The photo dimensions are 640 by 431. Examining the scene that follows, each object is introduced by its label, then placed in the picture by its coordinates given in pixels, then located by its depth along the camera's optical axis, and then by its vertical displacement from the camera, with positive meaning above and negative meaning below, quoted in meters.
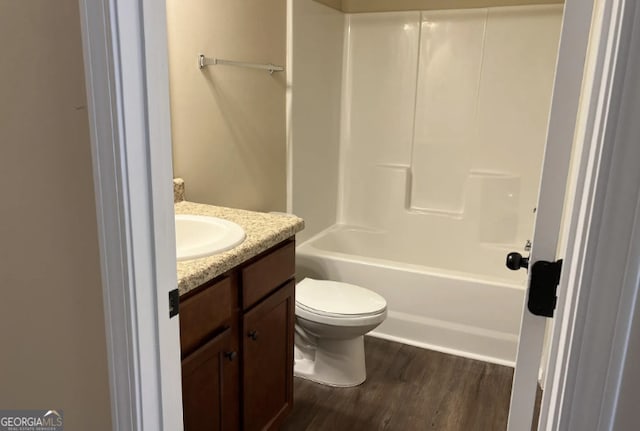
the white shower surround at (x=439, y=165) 2.62 -0.30
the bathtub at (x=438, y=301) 2.49 -0.95
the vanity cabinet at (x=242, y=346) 1.25 -0.69
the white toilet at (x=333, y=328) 2.15 -0.94
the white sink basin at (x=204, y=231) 1.47 -0.37
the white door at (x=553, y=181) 0.72 -0.09
